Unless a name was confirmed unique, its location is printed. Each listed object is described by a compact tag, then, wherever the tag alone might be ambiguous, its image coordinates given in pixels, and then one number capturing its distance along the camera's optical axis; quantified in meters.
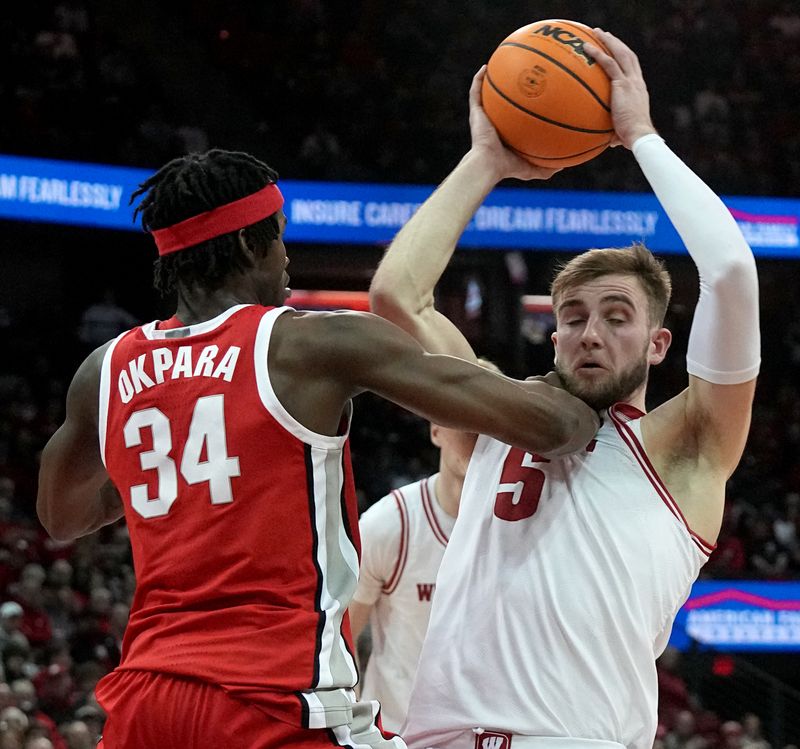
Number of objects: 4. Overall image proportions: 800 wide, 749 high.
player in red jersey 4.66
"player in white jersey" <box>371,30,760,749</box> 5.59
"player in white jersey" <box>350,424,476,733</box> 9.52
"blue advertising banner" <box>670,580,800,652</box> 26.87
